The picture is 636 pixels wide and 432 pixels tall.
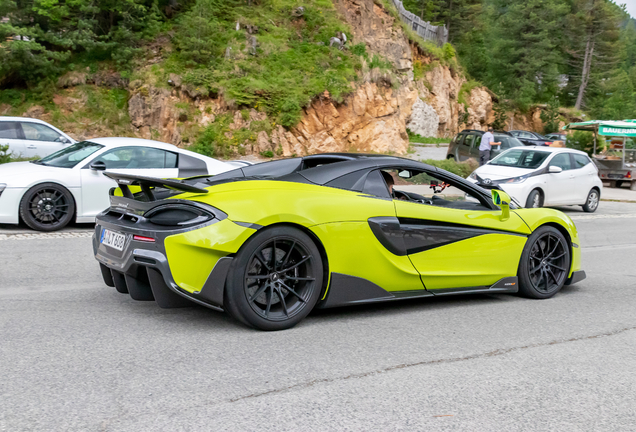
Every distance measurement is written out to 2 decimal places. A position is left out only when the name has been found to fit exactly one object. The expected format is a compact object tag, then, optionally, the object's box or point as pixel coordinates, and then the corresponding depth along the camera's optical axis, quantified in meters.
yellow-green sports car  4.40
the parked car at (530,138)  35.14
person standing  20.97
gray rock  38.44
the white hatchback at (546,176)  14.53
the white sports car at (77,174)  9.09
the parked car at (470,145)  25.05
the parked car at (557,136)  47.04
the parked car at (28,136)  15.02
